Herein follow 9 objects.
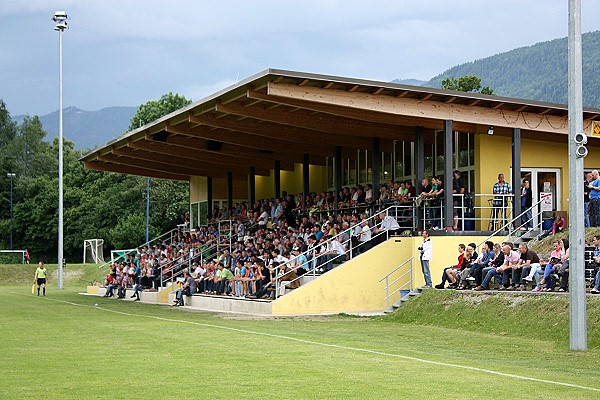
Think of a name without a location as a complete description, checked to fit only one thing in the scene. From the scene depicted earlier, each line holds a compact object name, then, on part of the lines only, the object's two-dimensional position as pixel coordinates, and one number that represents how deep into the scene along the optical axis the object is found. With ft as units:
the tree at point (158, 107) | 298.15
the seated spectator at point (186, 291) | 112.16
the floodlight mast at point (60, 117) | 168.14
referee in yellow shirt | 134.21
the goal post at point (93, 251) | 243.40
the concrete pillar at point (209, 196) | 164.11
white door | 104.88
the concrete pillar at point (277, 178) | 141.49
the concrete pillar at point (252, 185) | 151.53
